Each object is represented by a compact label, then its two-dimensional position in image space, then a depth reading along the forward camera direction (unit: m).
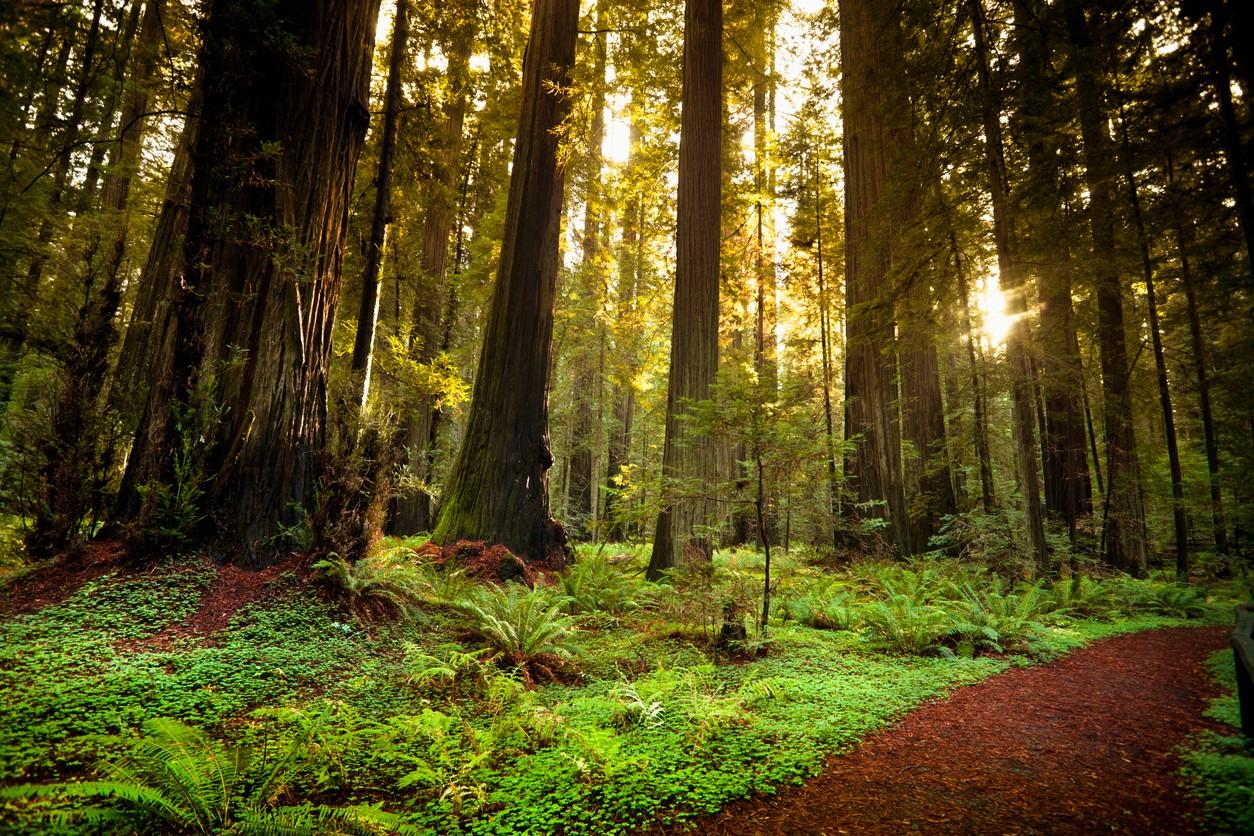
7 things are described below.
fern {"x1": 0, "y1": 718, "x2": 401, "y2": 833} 2.01
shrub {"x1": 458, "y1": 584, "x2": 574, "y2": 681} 4.46
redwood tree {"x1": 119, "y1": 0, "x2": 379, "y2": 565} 4.47
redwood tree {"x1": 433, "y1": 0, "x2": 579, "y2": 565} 7.88
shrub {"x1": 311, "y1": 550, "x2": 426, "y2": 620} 4.73
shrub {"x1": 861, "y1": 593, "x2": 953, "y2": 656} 5.38
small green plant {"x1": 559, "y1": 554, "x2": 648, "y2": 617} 6.53
